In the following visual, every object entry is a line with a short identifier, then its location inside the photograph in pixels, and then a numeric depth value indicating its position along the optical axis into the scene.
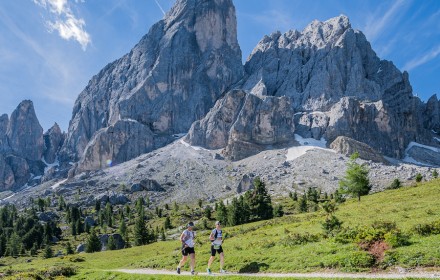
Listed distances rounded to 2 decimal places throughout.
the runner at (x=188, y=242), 24.70
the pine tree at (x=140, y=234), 89.38
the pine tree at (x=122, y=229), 109.32
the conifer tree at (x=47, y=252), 91.06
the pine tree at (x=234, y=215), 89.31
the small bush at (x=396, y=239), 22.05
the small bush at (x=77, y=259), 60.19
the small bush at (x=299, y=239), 29.48
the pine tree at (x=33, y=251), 103.81
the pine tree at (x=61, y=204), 182.41
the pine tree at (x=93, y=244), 89.56
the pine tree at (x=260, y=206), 91.12
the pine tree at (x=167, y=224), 121.06
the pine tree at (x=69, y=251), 95.59
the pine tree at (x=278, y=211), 94.47
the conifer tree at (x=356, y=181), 75.06
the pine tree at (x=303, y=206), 107.36
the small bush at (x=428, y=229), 23.52
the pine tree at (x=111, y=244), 89.56
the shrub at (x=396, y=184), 102.65
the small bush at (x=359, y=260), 20.22
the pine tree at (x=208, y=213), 123.50
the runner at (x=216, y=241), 24.79
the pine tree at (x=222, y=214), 99.55
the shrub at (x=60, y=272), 36.47
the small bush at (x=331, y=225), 30.56
